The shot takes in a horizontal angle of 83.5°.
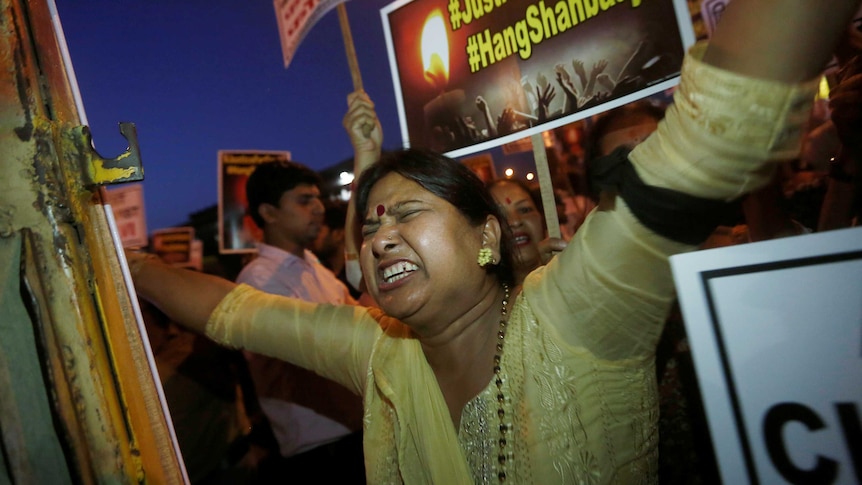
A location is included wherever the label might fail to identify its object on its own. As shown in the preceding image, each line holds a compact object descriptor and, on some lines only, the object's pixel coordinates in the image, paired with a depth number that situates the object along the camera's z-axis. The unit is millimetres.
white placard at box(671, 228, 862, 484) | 609
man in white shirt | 2754
